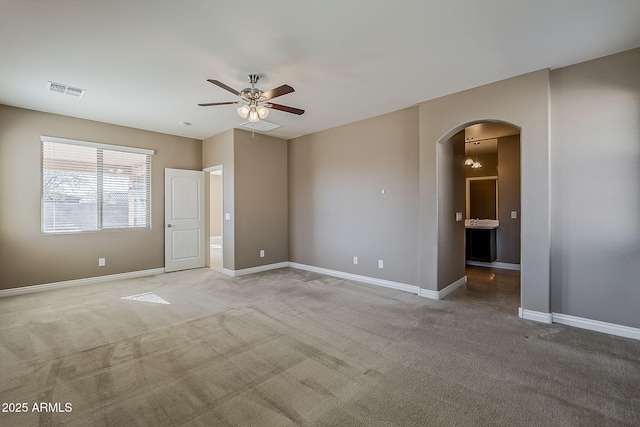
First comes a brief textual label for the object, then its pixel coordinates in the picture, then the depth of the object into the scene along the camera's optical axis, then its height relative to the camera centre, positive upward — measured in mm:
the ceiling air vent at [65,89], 3539 +1632
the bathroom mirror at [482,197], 7091 +413
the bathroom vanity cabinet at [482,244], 6168 -678
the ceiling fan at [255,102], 3138 +1295
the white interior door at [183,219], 5832 -99
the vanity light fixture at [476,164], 6805 +1197
